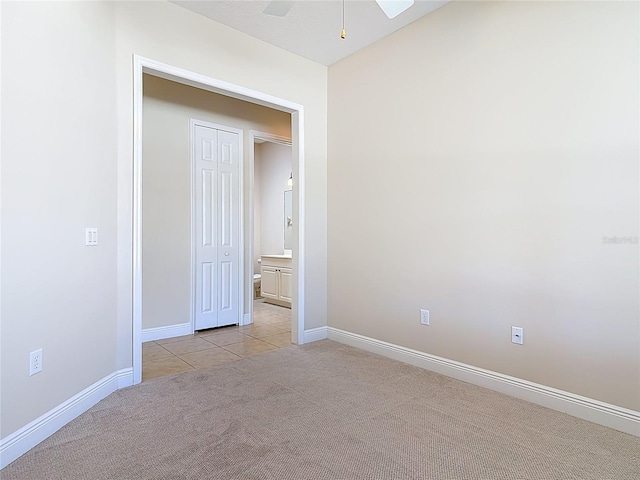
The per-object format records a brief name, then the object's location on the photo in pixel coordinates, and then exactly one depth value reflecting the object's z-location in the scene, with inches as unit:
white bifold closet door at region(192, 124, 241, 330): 172.4
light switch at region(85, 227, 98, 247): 91.6
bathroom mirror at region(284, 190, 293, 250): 271.9
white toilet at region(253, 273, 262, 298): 273.0
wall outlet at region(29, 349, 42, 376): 73.9
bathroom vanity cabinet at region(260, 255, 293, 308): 235.9
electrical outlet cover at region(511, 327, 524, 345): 98.5
